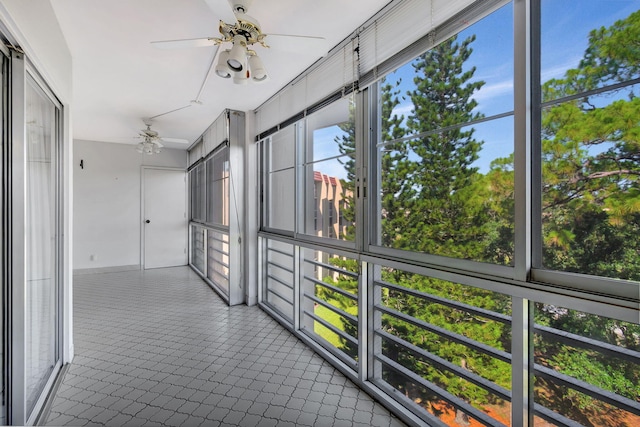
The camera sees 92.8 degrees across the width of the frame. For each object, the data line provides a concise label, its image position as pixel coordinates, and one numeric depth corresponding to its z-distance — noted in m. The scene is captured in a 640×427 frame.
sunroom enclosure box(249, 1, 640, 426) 1.06
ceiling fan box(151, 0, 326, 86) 1.60
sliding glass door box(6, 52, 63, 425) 1.39
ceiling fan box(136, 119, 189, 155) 4.28
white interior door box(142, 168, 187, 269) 6.05
